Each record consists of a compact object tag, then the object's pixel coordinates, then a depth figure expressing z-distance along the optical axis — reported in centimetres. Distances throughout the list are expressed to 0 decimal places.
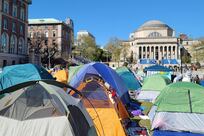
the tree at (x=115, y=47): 9331
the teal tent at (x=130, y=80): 2119
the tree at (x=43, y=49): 7190
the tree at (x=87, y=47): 9479
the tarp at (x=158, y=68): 2946
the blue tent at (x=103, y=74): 1250
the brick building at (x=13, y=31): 5103
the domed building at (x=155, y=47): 11962
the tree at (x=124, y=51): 9692
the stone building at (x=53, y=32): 8298
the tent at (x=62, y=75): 2102
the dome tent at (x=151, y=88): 1689
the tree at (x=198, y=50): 6856
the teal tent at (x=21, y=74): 1369
